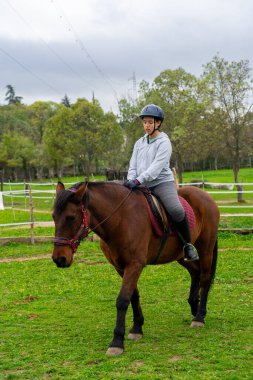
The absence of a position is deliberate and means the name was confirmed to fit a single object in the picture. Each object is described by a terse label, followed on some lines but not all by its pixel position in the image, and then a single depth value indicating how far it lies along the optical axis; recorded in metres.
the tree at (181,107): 32.94
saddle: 5.67
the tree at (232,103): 28.77
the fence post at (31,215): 14.45
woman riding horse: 5.71
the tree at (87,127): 41.50
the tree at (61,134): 41.41
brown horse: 4.98
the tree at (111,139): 42.31
